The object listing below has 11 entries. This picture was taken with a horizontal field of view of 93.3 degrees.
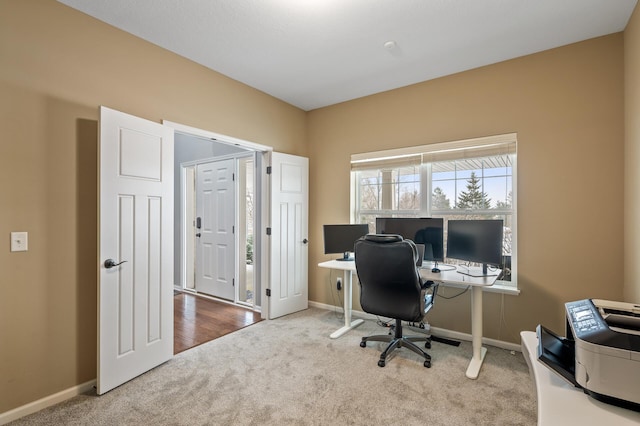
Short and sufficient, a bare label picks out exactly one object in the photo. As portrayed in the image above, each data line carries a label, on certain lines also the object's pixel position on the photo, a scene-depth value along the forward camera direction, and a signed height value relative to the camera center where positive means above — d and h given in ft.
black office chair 7.89 -1.92
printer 3.13 -1.60
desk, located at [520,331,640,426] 3.04 -2.09
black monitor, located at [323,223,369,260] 11.48 -0.99
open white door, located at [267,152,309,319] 12.06 -0.96
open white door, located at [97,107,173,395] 7.09 -0.92
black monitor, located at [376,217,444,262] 9.93 -0.64
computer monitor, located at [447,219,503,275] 8.59 -0.84
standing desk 8.04 -2.28
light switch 6.29 -0.63
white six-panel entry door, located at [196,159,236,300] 14.60 -0.84
